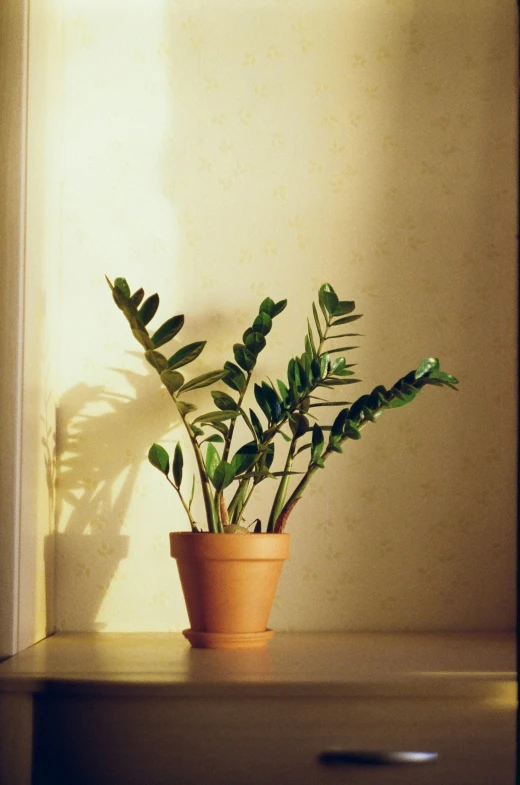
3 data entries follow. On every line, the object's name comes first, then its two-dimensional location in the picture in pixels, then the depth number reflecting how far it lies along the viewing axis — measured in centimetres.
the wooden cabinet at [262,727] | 95
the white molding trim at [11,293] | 113
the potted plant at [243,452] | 117
